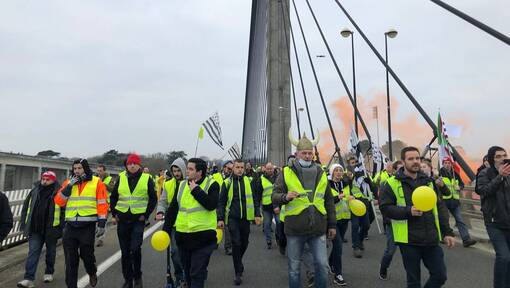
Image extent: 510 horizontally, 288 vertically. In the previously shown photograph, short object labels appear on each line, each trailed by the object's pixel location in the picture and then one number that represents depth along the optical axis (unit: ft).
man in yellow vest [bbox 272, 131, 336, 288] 13.65
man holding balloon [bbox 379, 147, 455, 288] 11.60
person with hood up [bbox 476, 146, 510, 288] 13.62
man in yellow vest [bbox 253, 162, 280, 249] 26.61
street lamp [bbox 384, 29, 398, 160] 56.97
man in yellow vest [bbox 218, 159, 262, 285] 18.55
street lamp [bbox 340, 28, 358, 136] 55.17
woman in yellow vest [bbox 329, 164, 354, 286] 20.40
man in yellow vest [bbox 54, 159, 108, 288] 15.69
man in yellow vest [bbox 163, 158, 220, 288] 13.14
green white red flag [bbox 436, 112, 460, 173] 24.72
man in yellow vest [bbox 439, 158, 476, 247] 25.59
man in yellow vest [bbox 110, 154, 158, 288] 16.72
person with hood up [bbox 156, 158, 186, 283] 16.68
